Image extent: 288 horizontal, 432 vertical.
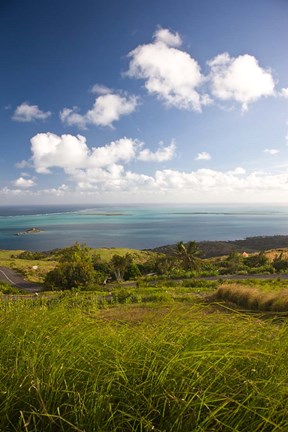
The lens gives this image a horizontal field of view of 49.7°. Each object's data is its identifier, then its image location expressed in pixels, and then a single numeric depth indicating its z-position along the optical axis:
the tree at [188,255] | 45.69
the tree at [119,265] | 44.59
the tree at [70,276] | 34.06
